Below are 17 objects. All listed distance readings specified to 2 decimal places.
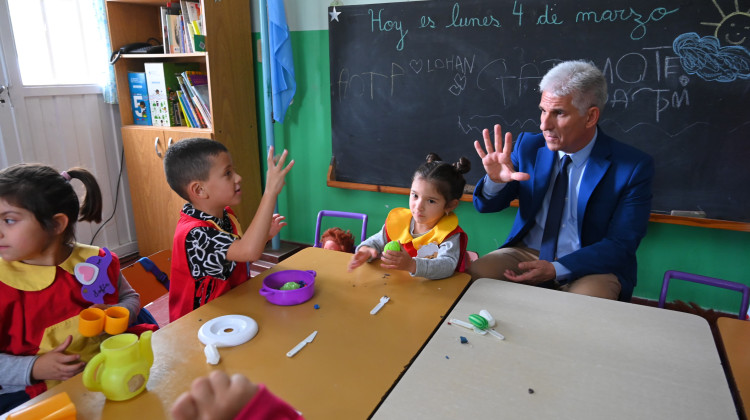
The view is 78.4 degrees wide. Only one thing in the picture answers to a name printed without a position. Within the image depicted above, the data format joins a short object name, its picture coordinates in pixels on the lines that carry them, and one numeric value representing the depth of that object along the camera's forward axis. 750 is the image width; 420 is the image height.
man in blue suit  1.88
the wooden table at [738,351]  0.96
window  3.00
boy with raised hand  1.41
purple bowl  1.31
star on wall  3.19
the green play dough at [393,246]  1.51
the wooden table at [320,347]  0.90
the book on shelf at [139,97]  3.43
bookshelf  3.25
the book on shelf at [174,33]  3.23
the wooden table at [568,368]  0.91
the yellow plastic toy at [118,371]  0.86
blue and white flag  3.22
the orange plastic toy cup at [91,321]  1.04
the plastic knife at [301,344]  1.06
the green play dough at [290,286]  1.36
